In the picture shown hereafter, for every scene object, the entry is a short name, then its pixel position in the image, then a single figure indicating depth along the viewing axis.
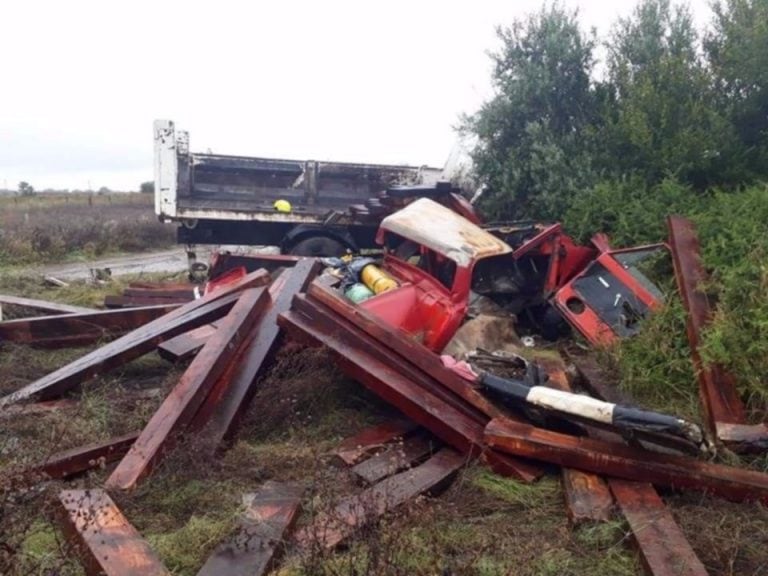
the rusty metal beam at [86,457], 3.61
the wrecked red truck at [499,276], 5.61
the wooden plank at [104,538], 2.56
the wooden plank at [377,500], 2.79
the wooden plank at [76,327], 6.02
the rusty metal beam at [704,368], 3.77
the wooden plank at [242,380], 4.06
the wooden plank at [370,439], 3.86
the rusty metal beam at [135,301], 7.87
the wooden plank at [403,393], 3.75
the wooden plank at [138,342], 4.78
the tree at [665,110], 7.47
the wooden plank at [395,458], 3.63
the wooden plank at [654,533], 2.71
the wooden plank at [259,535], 2.63
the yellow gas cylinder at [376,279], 5.93
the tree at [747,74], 7.56
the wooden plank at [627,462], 3.39
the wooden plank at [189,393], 3.54
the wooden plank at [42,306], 7.21
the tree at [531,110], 8.47
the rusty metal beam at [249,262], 7.96
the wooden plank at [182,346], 5.33
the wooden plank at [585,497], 3.17
